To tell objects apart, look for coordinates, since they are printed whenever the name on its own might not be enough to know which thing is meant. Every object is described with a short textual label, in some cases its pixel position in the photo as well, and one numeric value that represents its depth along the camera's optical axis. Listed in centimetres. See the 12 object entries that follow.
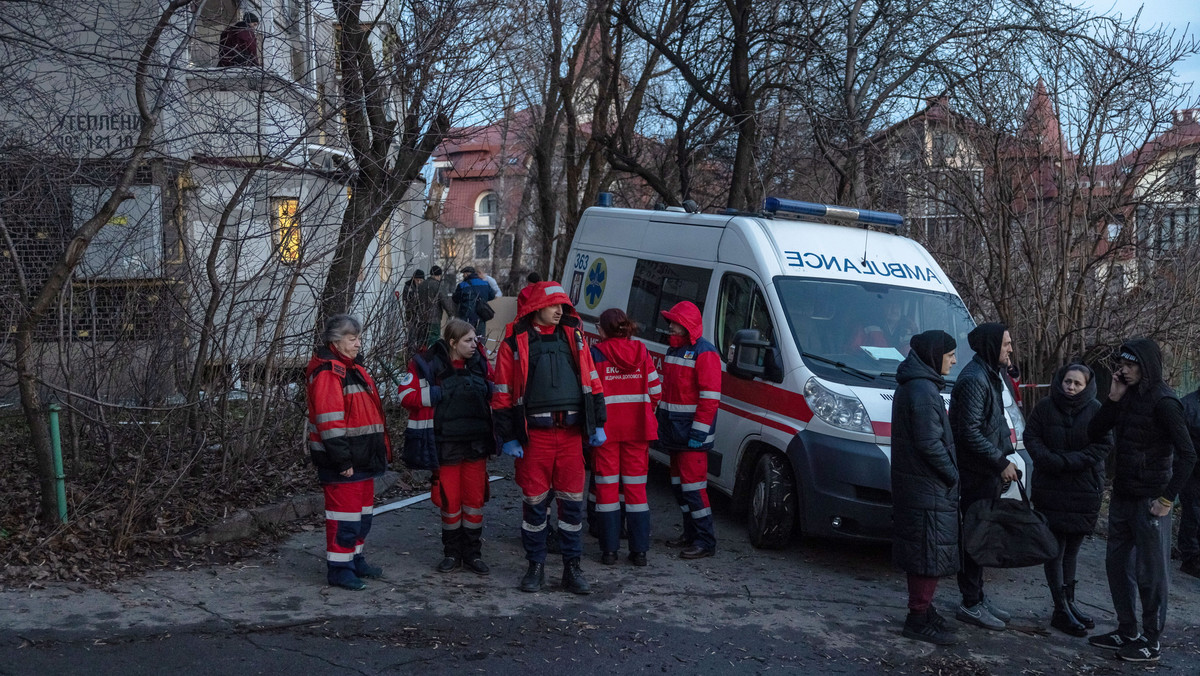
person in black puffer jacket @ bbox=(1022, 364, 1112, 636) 583
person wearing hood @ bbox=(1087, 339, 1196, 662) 543
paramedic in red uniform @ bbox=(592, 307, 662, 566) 651
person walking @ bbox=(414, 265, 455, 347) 1035
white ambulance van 662
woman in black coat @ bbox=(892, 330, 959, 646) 534
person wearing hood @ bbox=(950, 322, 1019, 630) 561
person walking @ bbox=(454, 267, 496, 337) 1443
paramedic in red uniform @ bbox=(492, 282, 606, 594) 593
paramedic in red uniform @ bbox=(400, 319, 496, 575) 611
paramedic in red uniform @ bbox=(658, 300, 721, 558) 683
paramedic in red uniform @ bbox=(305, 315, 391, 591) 568
